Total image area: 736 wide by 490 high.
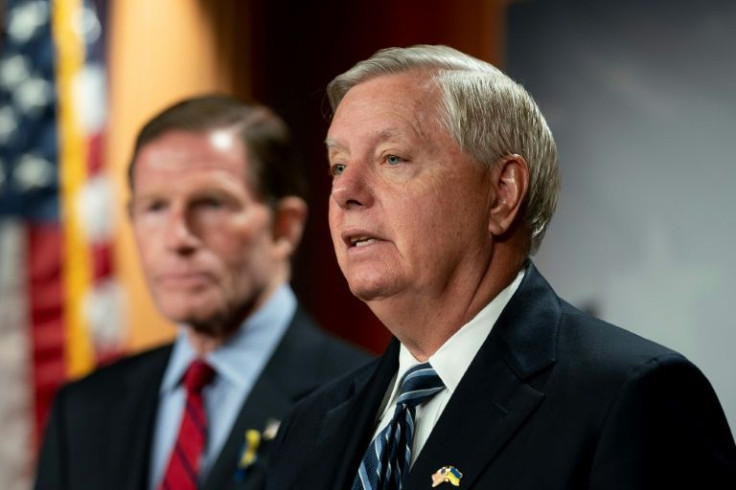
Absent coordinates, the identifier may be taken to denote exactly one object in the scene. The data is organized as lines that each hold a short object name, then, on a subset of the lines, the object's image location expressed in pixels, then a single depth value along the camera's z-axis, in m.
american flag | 8.66
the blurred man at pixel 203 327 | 5.54
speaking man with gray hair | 3.45
